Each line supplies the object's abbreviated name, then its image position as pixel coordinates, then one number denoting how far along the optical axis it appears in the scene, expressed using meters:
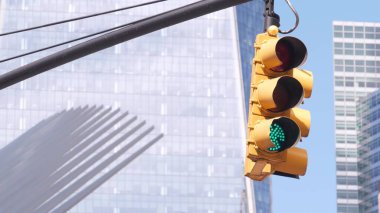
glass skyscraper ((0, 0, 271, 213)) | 189.75
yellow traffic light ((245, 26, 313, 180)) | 12.23
